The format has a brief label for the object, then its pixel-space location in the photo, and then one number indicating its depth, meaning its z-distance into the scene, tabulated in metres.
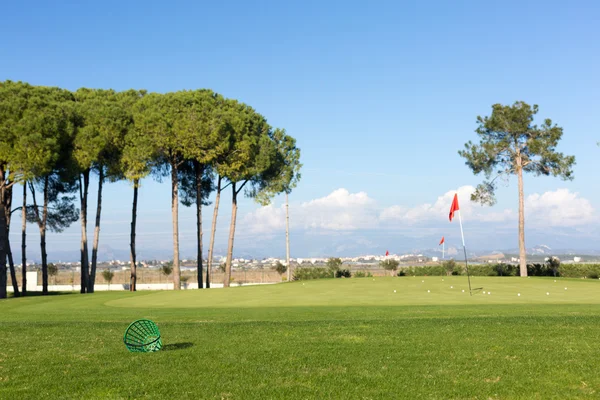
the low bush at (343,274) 55.23
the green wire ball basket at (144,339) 11.77
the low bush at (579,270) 48.69
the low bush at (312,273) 56.22
